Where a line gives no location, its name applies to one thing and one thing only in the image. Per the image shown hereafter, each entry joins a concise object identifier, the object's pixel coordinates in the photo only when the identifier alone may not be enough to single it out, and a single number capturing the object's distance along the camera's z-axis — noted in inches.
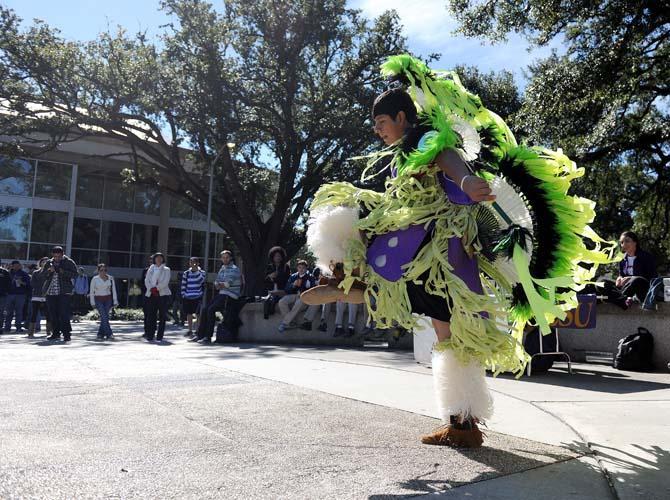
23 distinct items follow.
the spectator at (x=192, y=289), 512.7
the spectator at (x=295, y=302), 412.2
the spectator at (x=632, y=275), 289.4
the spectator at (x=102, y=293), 501.7
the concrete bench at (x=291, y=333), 415.8
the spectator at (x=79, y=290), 786.8
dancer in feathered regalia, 117.3
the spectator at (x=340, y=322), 405.4
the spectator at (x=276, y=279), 438.6
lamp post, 950.4
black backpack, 271.1
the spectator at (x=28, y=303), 531.5
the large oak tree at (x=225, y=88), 877.8
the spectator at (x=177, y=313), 772.2
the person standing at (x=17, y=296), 566.6
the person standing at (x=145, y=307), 475.7
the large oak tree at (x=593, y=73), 492.4
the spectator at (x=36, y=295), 523.8
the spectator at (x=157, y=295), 466.9
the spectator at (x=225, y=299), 446.9
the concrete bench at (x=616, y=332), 276.7
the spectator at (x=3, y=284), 546.6
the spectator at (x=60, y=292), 459.5
